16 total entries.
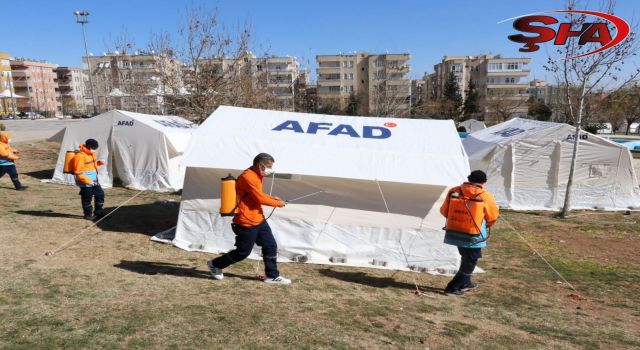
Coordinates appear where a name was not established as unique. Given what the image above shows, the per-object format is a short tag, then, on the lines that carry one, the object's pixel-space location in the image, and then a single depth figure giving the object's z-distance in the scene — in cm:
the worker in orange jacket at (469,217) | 523
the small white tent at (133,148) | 1285
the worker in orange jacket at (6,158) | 1074
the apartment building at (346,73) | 5219
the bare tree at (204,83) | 1715
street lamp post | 3030
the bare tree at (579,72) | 1069
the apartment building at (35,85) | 8206
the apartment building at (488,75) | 6166
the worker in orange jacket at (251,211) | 506
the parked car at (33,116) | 6278
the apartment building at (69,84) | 9106
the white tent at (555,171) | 1266
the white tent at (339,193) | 645
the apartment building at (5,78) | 7712
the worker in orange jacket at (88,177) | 783
